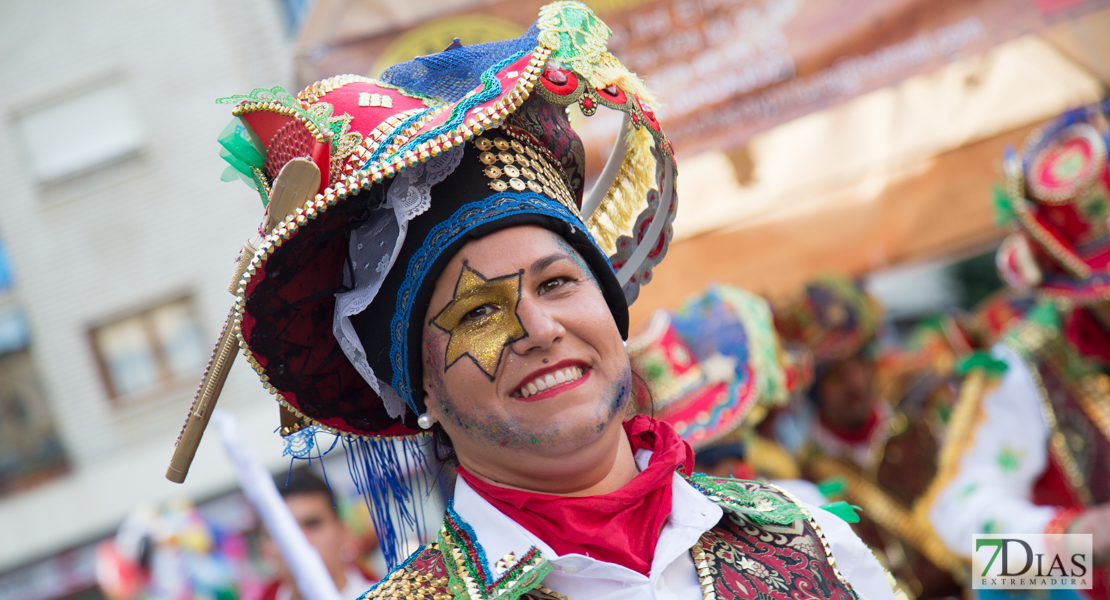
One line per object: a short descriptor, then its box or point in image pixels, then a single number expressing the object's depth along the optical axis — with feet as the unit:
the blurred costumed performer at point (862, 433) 17.22
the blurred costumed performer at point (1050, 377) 11.99
